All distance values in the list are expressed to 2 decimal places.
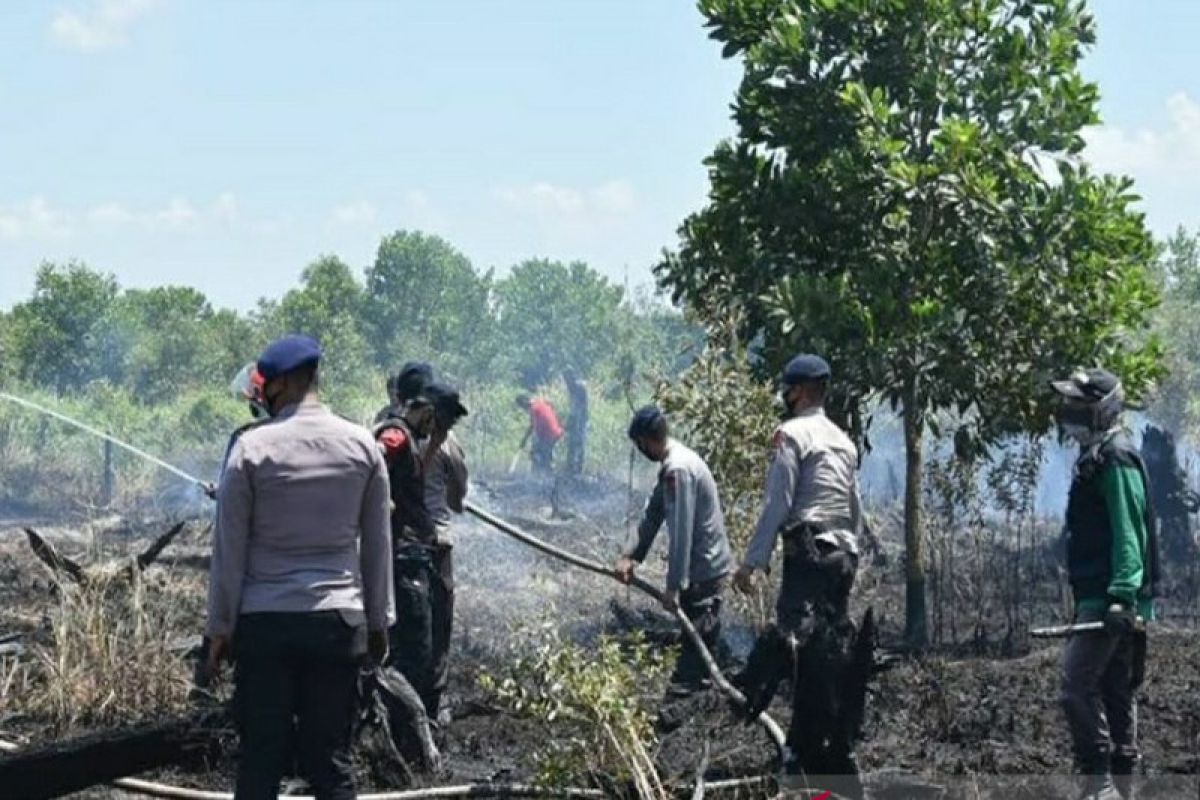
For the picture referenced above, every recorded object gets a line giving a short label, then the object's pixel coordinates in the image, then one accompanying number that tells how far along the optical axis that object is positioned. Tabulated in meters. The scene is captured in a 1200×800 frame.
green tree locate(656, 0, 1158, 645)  13.27
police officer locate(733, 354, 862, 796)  8.42
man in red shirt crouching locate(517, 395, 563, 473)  30.02
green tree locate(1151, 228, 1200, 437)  34.06
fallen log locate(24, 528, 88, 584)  11.44
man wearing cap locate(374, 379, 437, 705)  9.30
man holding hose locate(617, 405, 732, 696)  10.05
